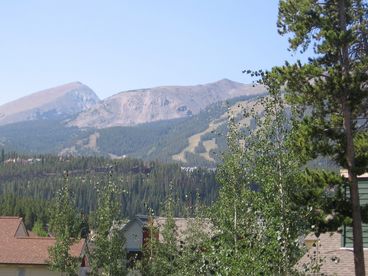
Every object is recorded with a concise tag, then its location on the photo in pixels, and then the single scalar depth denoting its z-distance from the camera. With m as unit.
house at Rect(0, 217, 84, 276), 48.44
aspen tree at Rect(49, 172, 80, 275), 38.47
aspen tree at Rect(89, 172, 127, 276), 31.64
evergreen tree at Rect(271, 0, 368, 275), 19.53
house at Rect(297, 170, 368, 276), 22.14
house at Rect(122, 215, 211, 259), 71.69
